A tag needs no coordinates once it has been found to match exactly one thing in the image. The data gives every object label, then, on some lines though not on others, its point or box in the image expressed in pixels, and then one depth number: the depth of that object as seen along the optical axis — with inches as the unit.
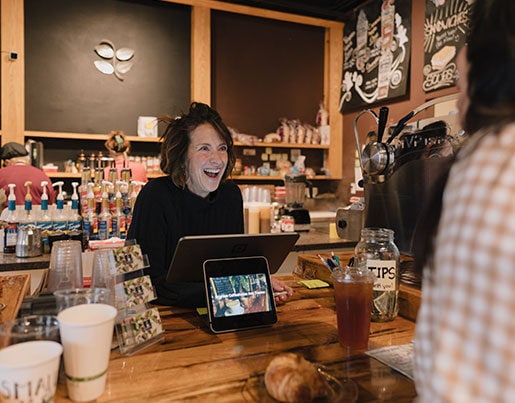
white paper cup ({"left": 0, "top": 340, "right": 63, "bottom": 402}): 27.3
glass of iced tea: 43.2
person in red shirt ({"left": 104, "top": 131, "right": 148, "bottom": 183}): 157.8
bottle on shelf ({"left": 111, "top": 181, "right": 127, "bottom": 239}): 123.1
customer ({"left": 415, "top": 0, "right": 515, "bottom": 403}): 19.7
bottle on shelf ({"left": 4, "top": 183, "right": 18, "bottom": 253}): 108.6
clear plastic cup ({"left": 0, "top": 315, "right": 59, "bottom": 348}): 30.6
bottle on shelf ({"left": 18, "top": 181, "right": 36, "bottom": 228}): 108.4
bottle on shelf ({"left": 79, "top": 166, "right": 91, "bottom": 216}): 123.3
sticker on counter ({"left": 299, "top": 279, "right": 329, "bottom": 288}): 65.4
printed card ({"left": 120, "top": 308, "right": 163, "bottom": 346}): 41.1
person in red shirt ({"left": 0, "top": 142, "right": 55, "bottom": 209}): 140.6
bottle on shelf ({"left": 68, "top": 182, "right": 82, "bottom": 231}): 115.6
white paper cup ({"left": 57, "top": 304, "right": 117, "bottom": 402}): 31.3
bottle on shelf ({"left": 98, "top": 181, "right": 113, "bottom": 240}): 119.9
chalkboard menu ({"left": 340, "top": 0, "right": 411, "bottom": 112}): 171.0
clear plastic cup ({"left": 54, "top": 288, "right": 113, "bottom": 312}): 34.9
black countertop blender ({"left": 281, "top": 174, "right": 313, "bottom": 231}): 148.9
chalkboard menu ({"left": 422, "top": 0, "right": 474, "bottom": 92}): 142.8
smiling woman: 69.4
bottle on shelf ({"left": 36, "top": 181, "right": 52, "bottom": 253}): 109.2
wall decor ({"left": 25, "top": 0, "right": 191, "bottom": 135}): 170.9
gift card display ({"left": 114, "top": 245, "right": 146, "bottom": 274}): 42.7
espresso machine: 68.9
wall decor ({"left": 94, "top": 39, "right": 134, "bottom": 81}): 179.0
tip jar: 50.6
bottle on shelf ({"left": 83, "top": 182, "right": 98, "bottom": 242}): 119.5
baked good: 32.2
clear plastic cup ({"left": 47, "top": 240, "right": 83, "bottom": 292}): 46.6
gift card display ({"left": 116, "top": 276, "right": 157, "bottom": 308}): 42.5
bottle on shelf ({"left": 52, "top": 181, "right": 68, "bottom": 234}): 113.0
